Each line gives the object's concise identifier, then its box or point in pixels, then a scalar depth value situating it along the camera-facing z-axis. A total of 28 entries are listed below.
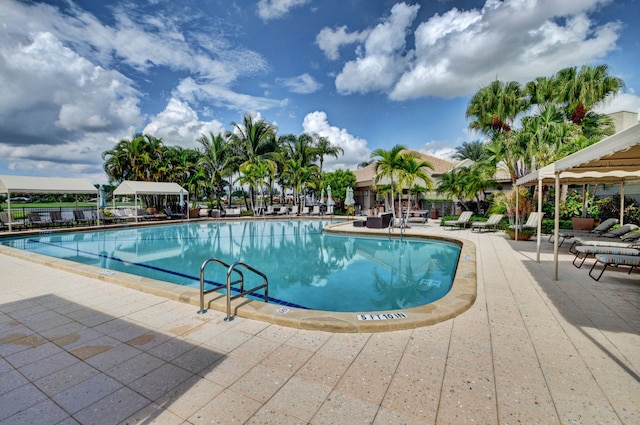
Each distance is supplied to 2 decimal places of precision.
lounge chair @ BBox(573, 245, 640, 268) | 5.55
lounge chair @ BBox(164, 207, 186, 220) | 20.03
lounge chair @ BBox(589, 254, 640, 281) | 4.82
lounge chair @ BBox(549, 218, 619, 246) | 9.76
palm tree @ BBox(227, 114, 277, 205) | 24.45
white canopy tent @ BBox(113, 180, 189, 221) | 17.88
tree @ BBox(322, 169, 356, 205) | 24.56
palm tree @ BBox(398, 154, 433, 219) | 14.16
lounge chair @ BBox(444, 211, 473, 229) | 13.56
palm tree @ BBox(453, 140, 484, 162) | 30.03
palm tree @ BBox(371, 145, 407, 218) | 13.99
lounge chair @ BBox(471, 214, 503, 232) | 12.56
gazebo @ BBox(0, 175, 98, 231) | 13.09
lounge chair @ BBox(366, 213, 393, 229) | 13.91
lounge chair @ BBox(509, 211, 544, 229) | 10.09
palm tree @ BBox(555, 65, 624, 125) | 14.73
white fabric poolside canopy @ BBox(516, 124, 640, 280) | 2.99
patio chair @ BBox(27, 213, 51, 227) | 14.44
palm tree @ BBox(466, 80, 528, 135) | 16.22
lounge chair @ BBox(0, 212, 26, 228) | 13.12
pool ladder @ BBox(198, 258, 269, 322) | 3.49
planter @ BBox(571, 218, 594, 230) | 11.48
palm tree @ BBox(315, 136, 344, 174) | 29.06
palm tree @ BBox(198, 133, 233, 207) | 23.98
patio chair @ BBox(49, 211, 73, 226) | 15.25
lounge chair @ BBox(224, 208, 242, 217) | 22.50
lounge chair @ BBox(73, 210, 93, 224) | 15.97
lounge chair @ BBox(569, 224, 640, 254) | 7.41
